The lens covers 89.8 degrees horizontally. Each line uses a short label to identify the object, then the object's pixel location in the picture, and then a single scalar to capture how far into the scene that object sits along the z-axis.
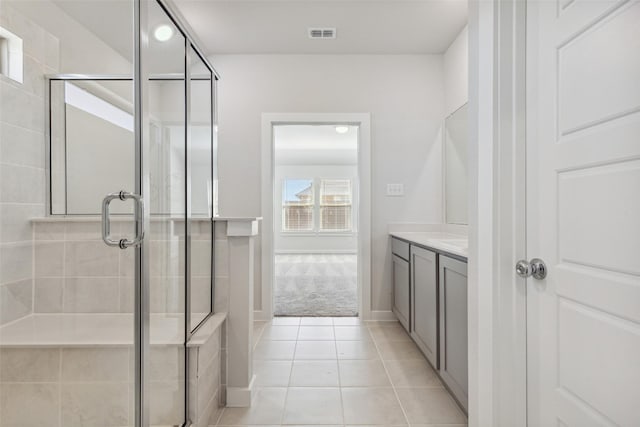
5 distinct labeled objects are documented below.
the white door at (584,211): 0.80
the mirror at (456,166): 2.82
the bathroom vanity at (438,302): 1.67
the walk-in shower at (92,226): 1.05
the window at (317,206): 8.70
